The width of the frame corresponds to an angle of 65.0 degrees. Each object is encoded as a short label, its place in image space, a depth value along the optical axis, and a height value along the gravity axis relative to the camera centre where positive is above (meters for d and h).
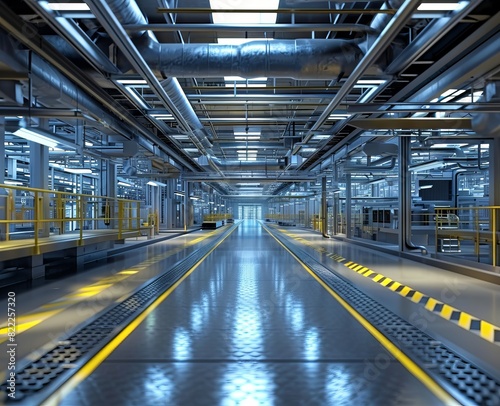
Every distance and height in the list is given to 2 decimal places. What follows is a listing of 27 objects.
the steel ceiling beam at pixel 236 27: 5.66 +2.69
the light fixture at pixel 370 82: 7.76 +2.57
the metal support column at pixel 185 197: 26.91 +0.89
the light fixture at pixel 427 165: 15.95 +1.85
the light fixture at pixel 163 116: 10.72 +2.62
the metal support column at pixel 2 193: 9.80 +0.45
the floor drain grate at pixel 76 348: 3.34 -1.46
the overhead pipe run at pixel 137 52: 4.77 +2.33
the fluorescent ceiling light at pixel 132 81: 7.86 +2.61
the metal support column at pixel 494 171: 11.38 +1.09
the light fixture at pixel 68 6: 5.00 +2.63
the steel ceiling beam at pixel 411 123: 9.15 +2.06
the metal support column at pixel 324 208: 23.77 +0.08
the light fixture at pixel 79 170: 15.94 +1.67
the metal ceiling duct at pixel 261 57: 6.61 +2.59
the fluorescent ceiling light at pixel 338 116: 10.57 +2.59
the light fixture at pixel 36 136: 8.70 +1.72
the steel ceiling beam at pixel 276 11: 5.09 +2.66
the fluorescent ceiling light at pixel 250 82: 9.52 +3.15
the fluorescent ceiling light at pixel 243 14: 5.84 +3.20
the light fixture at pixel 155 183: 20.34 +1.44
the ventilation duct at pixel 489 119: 8.04 +2.09
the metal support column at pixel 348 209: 19.92 +0.01
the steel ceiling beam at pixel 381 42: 4.54 +2.27
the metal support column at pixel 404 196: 12.98 +0.44
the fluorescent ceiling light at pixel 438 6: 4.96 +2.58
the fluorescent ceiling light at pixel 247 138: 16.33 +3.02
